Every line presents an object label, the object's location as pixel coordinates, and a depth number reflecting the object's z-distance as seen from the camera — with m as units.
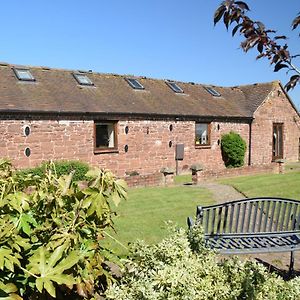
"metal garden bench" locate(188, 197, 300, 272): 5.19
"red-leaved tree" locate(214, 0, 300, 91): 2.79
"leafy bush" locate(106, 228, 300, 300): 3.22
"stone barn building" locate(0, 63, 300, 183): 15.08
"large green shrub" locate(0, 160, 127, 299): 2.86
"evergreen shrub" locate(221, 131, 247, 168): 21.16
